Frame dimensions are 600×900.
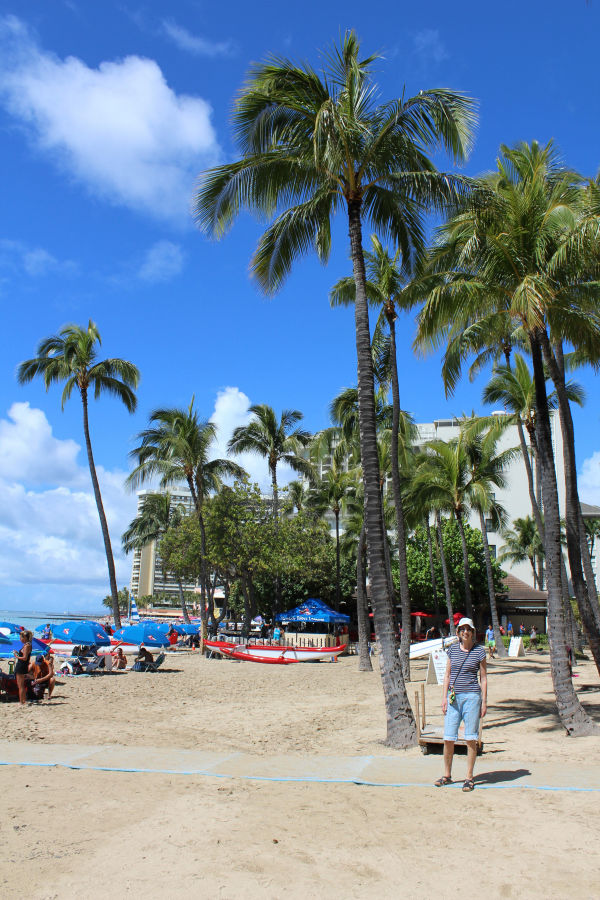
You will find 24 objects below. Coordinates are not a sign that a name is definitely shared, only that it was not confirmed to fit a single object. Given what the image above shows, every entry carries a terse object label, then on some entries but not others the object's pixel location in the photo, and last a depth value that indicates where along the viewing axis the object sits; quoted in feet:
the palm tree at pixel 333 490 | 124.16
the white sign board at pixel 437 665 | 51.83
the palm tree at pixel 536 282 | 31.17
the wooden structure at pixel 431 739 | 26.68
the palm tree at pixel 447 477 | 86.02
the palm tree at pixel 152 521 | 191.31
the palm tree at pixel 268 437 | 117.70
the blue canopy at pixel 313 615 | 107.25
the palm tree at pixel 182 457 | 100.17
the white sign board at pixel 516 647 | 84.89
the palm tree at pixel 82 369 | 91.20
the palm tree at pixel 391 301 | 62.18
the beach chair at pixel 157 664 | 68.69
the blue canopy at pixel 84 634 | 78.43
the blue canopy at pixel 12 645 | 67.41
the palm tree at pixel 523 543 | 183.11
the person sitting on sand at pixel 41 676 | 44.86
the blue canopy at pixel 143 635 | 84.99
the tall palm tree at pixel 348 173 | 30.99
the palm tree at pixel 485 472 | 87.25
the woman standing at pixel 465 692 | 21.72
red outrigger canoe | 85.20
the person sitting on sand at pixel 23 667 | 42.50
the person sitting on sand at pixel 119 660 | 69.77
